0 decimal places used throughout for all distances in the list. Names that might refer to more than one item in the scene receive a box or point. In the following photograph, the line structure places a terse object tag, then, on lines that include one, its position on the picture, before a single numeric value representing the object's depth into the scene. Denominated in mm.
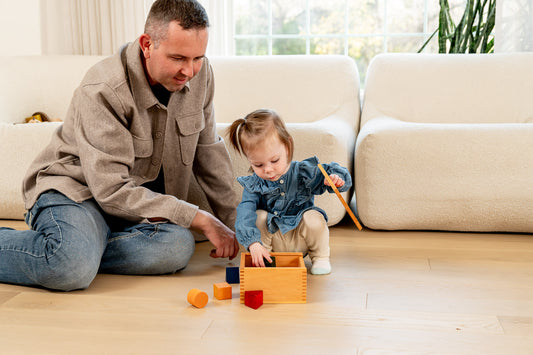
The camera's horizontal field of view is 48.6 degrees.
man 1497
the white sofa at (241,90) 2412
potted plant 2820
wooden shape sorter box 1422
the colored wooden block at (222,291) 1441
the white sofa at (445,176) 1993
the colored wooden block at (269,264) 1517
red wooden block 1379
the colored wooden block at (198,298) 1376
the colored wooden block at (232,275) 1551
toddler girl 1542
